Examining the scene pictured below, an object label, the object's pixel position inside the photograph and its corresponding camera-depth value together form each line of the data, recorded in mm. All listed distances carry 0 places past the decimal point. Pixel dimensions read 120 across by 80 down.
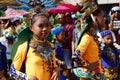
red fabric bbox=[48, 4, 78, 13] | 10227
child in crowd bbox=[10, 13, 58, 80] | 4676
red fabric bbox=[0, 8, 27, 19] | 9462
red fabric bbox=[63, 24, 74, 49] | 9226
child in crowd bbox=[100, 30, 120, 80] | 6789
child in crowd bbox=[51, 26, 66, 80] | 6527
